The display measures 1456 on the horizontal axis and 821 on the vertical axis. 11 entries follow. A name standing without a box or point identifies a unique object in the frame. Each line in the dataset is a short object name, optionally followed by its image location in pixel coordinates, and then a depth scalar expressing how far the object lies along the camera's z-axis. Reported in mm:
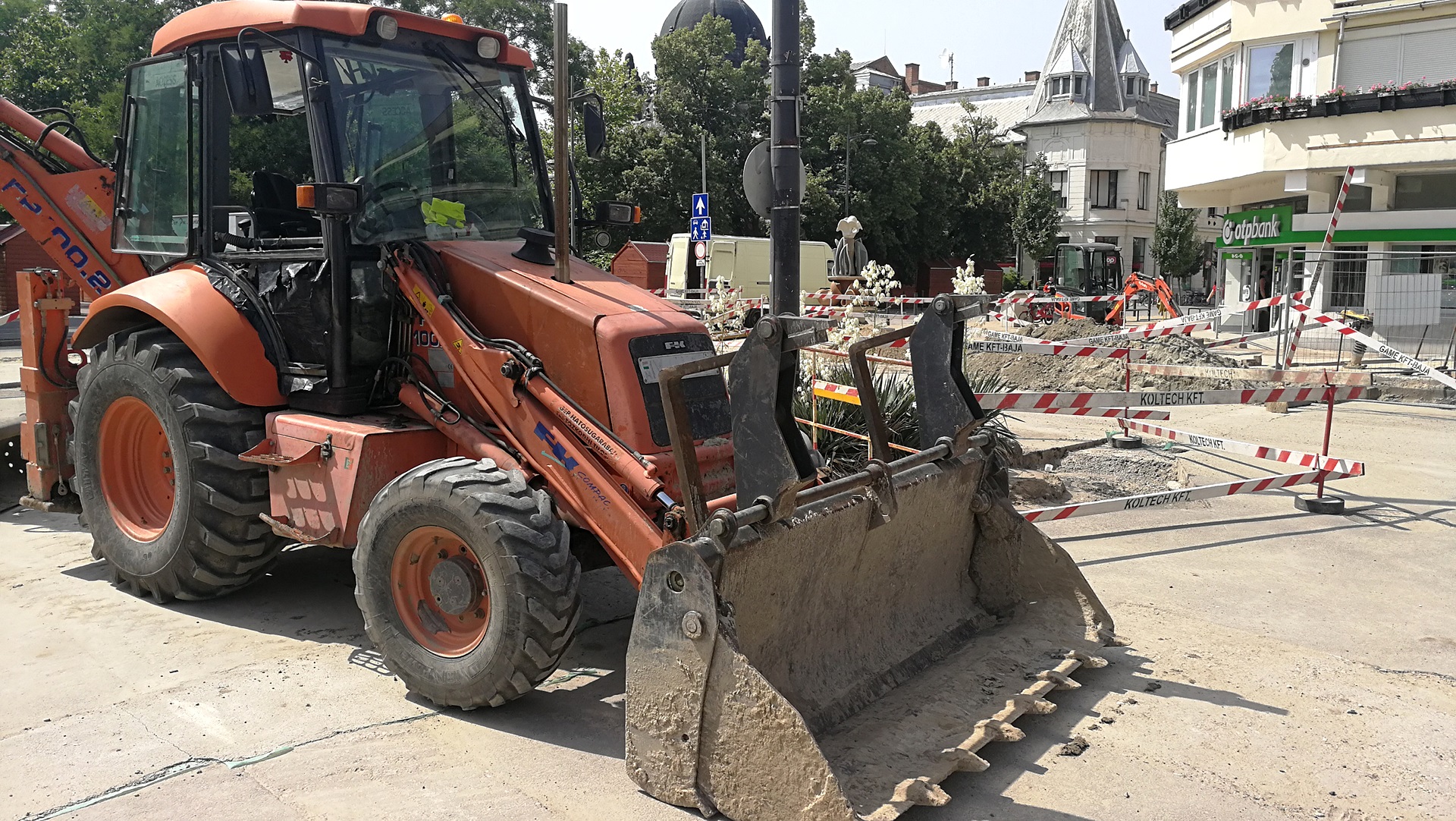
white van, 27844
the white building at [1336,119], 23422
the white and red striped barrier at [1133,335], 12284
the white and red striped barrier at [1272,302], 13148
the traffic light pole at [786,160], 7285
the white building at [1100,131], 58156
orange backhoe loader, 3904
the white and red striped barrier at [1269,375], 11047
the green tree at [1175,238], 49500
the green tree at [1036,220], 51625
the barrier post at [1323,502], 8125
